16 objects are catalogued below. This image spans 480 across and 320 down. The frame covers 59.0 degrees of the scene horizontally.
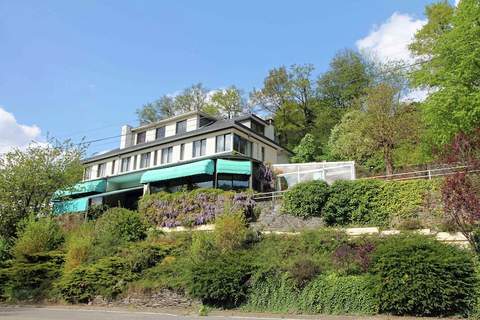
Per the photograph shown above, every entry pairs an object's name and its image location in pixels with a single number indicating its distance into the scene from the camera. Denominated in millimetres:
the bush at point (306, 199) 23188
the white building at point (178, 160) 31953
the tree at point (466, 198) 14312
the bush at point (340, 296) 13648
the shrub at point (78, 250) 21641
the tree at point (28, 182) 30642
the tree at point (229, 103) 58000
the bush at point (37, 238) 23750
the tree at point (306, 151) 43719
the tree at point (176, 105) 60312
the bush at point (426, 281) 12484
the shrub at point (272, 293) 15031
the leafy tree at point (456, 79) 22156
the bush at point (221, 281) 15703
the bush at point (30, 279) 21438
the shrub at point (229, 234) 20000
